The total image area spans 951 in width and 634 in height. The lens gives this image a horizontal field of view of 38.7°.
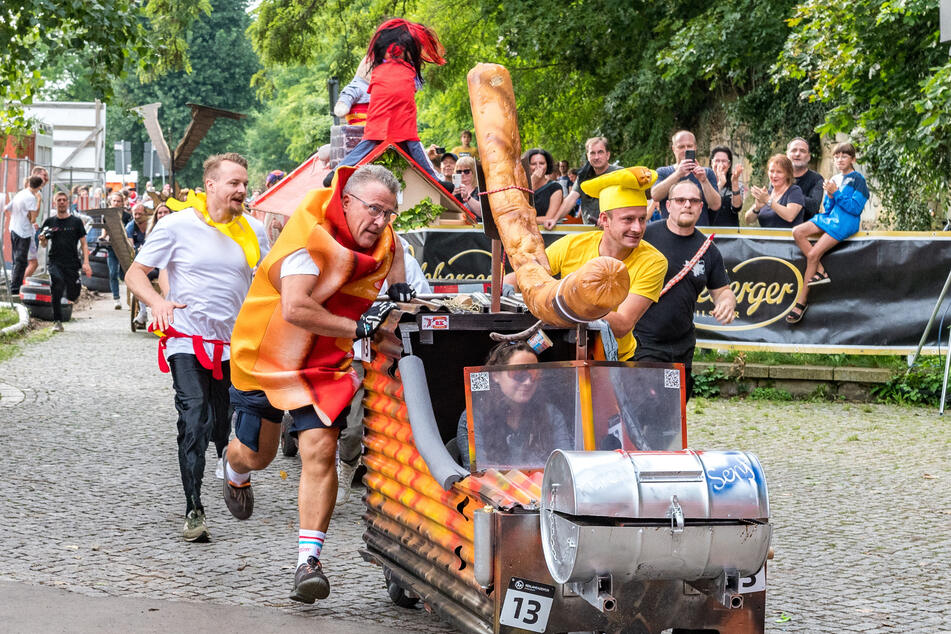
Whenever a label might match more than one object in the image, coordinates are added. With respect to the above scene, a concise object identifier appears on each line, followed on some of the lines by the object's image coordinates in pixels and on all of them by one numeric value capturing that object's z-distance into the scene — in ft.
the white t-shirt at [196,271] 24.31
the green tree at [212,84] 245.24
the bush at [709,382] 44.60
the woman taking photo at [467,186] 48.83
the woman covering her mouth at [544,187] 47.70
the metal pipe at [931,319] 40.34
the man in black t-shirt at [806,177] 44.01
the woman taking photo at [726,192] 44.78
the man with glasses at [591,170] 45.09
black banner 43.06
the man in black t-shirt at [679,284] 27.25
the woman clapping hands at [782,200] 43.75
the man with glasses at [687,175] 38.96
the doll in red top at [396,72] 32.99
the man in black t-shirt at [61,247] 63.62
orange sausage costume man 18.76
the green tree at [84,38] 37.50
